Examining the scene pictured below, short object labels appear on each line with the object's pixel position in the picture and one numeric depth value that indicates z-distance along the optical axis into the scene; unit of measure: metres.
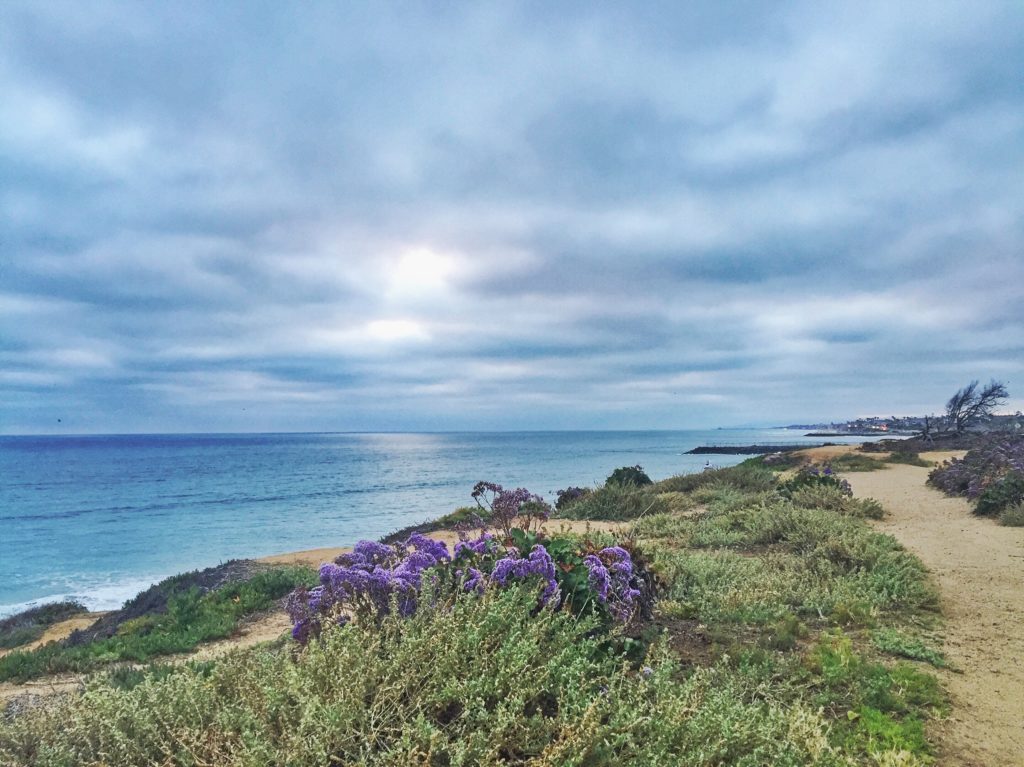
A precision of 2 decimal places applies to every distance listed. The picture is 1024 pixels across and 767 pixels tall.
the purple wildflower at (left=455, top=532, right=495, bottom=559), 5.27
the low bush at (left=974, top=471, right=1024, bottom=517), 12.02
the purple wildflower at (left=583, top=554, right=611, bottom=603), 4.77
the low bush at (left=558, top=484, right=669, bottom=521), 15.72
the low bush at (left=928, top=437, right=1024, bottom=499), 13.80
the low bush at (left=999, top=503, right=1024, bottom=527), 11.05
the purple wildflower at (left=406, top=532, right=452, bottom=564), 5.23
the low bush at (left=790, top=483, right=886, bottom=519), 12.65
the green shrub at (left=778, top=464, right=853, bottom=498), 14.41
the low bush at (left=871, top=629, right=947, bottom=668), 5.18
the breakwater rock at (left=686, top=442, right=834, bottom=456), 79.44
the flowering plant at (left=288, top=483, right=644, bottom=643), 4.31
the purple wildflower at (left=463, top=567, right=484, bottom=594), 4.48
